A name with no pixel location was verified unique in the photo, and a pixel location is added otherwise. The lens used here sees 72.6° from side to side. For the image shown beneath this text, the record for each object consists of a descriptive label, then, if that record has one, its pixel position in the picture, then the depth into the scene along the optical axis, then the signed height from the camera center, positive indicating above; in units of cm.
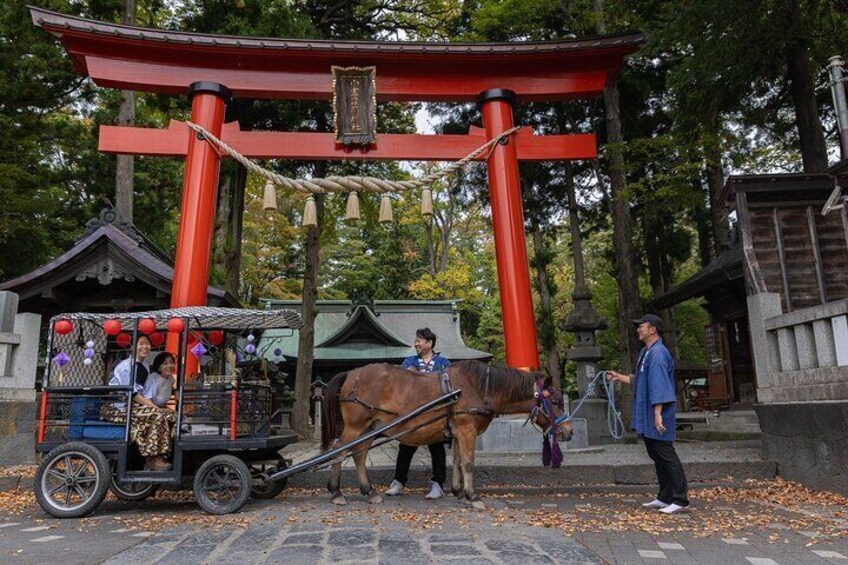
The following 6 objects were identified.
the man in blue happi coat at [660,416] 566 -39
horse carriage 602 -36
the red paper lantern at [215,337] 789 +69
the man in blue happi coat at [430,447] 687 -78
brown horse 643 -22
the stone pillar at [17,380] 839 +19
